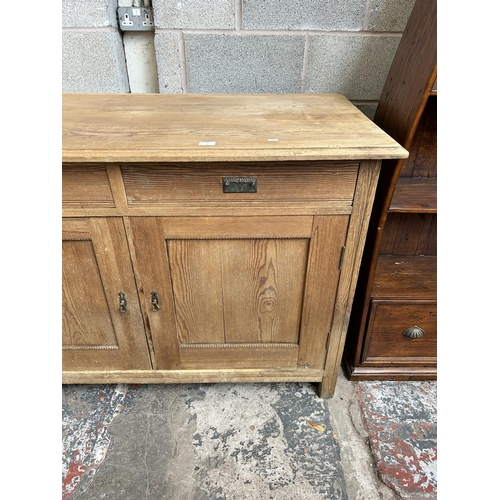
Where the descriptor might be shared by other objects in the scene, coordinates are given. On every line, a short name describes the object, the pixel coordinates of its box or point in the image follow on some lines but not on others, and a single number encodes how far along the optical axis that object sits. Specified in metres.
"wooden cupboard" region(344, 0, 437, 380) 0.99
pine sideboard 0.87
